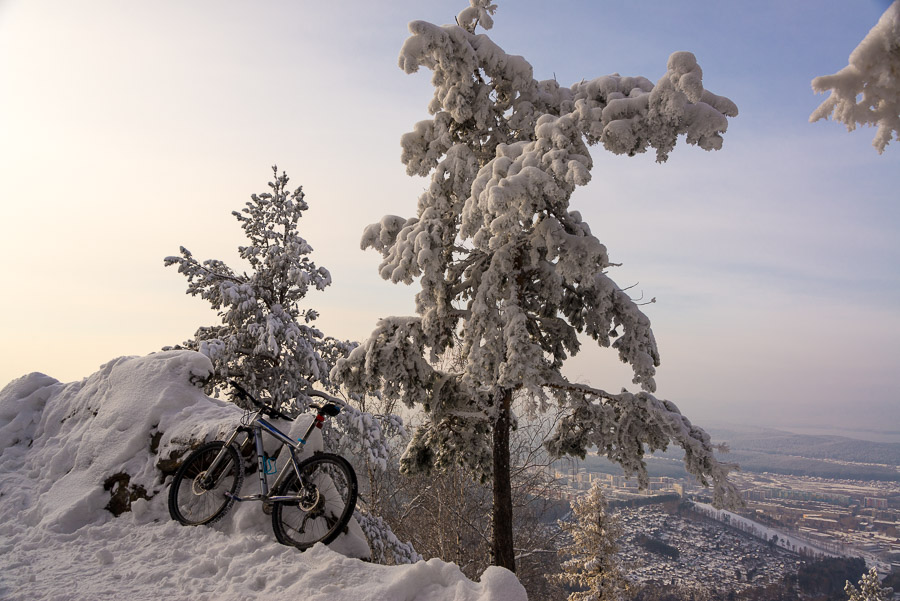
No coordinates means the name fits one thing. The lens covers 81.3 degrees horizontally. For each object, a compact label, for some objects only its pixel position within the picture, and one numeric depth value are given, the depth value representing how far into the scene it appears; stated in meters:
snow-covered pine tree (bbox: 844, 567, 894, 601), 22.67
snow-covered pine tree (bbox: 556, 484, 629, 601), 15.95
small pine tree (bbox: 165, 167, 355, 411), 12.80
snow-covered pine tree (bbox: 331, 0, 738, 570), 7.77
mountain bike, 5.08
